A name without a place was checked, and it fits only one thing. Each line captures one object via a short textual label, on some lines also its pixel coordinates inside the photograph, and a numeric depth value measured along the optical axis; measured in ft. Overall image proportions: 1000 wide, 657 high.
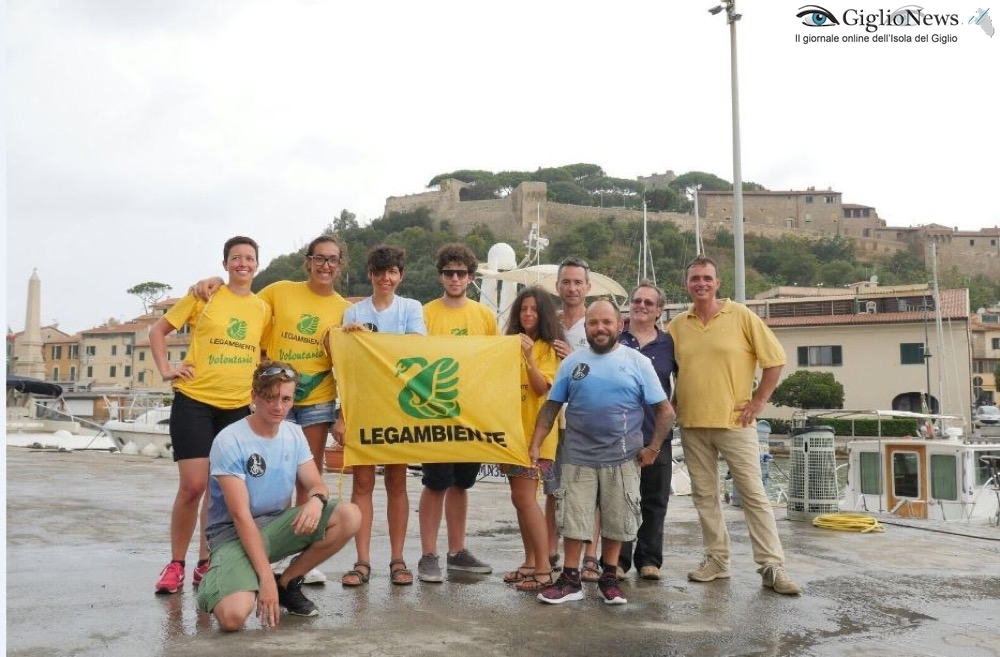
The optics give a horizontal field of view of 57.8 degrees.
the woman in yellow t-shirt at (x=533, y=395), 16.57
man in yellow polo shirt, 17.57
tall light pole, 44.70
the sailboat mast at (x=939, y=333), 133.90
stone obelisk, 139.54
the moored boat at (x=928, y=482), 47.32
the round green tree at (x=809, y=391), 134.10
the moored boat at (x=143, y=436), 73.97
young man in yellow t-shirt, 17.31
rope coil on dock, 25.18
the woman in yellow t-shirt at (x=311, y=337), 16.57
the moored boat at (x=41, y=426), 73.36
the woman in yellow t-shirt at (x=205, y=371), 15.66
